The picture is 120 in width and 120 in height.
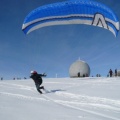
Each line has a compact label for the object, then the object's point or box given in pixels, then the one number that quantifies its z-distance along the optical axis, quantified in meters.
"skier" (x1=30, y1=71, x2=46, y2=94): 14.79
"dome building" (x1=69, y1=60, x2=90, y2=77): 39.96
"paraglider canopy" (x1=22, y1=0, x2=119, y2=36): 17.16
